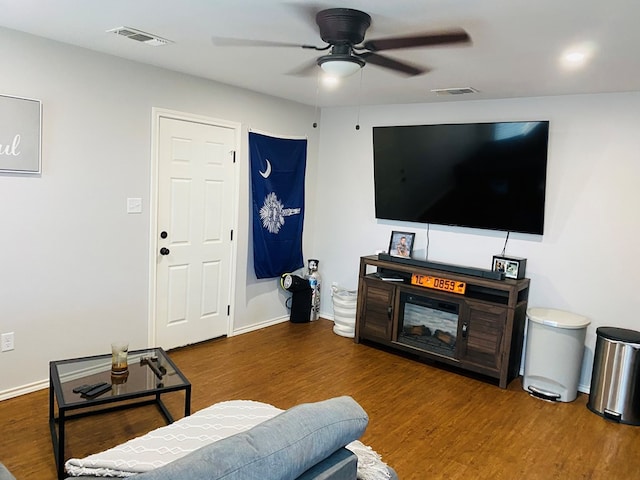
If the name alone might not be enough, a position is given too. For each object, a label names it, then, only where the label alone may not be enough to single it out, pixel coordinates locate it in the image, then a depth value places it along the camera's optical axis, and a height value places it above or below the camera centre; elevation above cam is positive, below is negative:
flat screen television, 4.02 +0.26
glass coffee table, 2.47 -1.10
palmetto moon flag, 4.86 -0.10
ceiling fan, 2.35 +0.83
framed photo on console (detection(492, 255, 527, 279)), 4.08 -0.51
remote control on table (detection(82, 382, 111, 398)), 2.52 -1.09
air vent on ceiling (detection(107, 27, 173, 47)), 2.90 +0.91
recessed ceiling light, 2.69 +0.90
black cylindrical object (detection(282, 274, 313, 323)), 5.24 -1.13
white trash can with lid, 3.72 -1.12
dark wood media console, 3.97 -1.00
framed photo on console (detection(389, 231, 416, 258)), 4.86 -0.45
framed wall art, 3.09 +0.28
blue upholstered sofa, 1.21 -0.69
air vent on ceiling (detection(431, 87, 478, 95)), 3.99 +0.93
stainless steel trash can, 3.40 -1.16
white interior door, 4.12 -0.38
